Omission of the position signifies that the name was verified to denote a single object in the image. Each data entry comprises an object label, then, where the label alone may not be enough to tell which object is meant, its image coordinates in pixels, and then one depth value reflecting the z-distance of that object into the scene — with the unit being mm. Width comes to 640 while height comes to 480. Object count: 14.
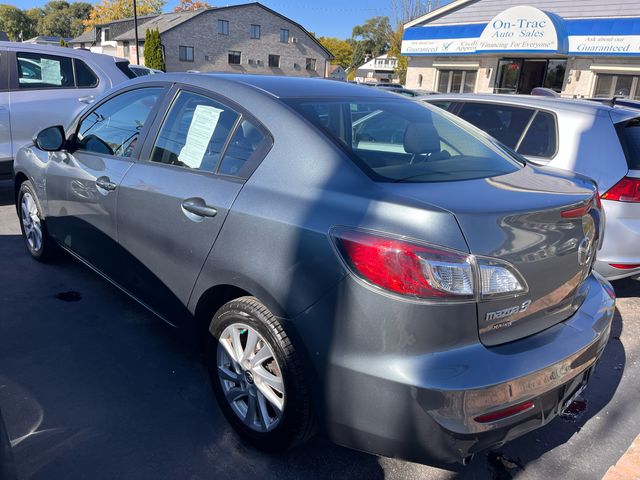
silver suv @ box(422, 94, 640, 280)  3855
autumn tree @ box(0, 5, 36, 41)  99312
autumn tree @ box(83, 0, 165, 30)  75994
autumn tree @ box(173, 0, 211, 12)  77938
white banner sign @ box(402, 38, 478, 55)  21059
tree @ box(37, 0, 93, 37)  104875
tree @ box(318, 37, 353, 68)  98388
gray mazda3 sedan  1834
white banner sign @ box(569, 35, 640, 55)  16562
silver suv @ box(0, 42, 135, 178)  6309
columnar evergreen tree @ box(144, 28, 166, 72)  38500
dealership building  17641
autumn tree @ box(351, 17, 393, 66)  90188
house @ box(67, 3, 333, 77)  45094
